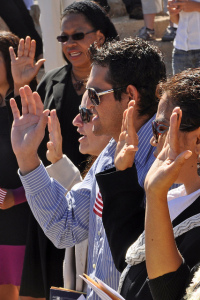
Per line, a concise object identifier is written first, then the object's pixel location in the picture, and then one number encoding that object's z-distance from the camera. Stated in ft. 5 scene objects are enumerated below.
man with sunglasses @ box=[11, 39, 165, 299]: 15.94
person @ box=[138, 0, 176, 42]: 48.55
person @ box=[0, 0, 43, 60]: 44.14
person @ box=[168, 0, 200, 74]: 32.40
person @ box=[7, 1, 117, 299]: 21.33
